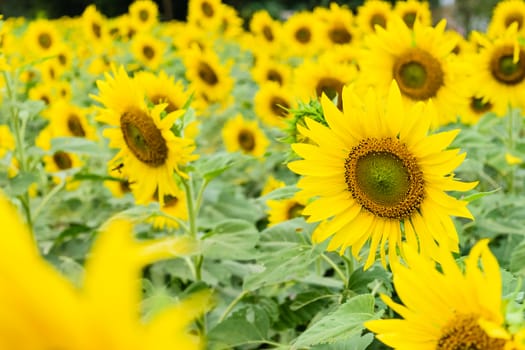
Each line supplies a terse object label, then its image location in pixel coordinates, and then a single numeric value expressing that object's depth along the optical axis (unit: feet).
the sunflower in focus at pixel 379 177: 4.13
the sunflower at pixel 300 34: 14.66
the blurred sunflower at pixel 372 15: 12.42
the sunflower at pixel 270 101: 11.30
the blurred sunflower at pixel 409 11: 11.68
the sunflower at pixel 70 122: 10.67
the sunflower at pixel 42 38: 15.28
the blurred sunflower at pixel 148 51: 15.02
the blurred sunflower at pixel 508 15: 10.59
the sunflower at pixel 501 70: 7.97
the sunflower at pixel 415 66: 7.01
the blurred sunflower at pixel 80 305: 1.22
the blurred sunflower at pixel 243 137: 11.29
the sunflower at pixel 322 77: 8.75
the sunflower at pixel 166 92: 6.70
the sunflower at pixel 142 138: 5.52
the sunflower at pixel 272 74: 12.94
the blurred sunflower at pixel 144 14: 18.39
